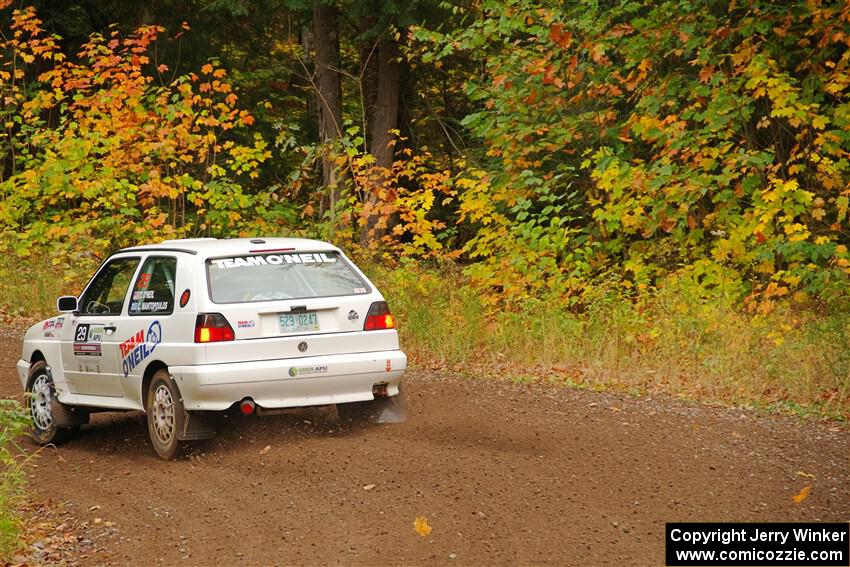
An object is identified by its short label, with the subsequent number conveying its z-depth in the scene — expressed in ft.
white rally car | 59.41
